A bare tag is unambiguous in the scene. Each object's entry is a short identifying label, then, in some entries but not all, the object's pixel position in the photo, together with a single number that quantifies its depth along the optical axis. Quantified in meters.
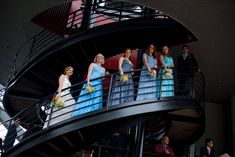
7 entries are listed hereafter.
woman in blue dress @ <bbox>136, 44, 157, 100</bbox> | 8.12
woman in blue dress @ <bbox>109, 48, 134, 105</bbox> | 8.08
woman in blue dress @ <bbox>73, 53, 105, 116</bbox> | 7.74
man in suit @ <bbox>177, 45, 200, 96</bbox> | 9.06
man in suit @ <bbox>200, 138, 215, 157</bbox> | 9.62
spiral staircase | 7.66
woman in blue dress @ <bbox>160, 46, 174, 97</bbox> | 8.00
